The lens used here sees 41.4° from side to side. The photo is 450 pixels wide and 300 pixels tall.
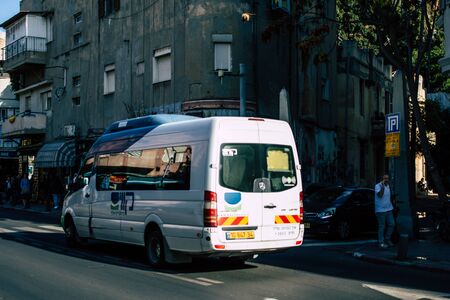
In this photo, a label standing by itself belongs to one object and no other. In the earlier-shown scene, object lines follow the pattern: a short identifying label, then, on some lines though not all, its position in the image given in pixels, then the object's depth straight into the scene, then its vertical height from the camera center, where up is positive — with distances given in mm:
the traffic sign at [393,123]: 15320 +1427
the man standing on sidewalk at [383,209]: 14461 -756
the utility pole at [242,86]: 19511 +3037
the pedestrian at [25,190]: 30978 -568
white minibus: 9734 -203
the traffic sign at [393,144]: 15164 +856
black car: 16781 -958
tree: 15758 +4041
